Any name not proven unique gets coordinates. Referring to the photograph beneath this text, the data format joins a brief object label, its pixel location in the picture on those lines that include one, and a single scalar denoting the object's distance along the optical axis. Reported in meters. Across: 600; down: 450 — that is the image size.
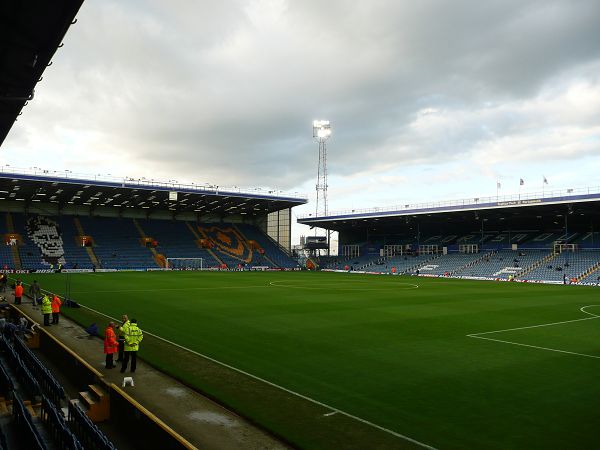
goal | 73.94
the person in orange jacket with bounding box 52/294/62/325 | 20.88
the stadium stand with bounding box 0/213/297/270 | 66.56
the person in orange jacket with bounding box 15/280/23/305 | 26.06
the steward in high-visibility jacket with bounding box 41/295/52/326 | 20.45
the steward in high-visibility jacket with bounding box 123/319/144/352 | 13.55
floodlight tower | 83.50
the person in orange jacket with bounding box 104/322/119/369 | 13.53
